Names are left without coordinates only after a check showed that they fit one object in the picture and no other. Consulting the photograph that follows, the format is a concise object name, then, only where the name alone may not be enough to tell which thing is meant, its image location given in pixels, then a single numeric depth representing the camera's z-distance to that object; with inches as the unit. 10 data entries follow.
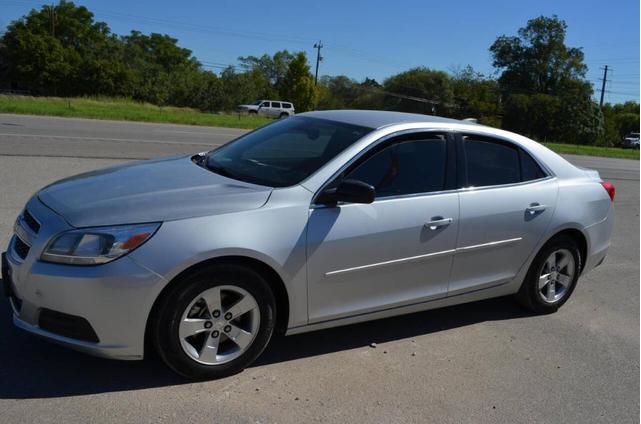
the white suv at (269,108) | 2158.0
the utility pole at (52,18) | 2750.0
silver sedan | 123.8
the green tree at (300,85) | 2667.3
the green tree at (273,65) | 4033.0
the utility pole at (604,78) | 3228.8
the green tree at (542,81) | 2763.3
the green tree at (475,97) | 3011.8
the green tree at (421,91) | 3449.8
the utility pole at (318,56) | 3191.4
